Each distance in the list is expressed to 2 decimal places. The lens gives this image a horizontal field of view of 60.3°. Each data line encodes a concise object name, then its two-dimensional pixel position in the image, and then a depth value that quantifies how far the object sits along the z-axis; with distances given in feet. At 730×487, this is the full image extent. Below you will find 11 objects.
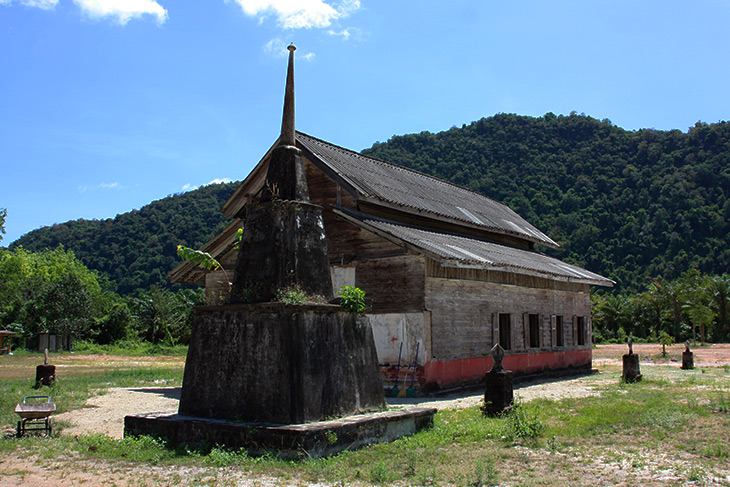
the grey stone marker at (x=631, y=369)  57.16
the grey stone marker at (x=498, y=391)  35.42
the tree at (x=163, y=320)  151.74
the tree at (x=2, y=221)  145.43
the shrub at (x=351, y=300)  29.76
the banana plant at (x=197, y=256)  35.80
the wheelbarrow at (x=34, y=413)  30.94
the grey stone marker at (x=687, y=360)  73.31
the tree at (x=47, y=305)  145.59
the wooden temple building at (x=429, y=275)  52.80
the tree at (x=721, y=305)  162.16
